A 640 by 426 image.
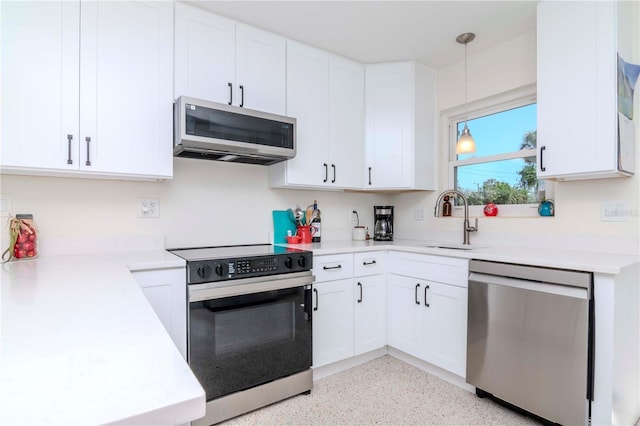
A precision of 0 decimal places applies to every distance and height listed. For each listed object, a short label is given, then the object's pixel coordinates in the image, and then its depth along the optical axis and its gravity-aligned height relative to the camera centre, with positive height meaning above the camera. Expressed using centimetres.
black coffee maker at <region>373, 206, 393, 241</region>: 317 -11
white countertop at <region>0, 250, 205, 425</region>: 42 -24
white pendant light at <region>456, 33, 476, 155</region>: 248 +56
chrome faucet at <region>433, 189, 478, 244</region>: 259 -10
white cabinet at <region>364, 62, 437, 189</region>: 287 +76
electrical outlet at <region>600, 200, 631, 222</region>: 195 +2
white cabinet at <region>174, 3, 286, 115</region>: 207 +100
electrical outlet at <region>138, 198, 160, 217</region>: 219 +3
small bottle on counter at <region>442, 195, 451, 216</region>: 299 +6
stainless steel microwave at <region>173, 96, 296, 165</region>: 192 +49
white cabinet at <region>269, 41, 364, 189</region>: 252 +75
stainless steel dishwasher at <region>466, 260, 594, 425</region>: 159 -66
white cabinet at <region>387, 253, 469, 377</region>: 215 -67
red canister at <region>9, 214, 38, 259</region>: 174 -13
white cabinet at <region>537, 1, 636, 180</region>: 177 +69
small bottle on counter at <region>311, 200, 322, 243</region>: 280 -12
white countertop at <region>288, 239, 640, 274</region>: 159 -24
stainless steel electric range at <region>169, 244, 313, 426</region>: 178 -65
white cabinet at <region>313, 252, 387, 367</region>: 232 -69
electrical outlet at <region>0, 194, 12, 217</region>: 181 +3
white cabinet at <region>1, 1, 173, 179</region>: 162 +65
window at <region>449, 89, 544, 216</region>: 254 +45
